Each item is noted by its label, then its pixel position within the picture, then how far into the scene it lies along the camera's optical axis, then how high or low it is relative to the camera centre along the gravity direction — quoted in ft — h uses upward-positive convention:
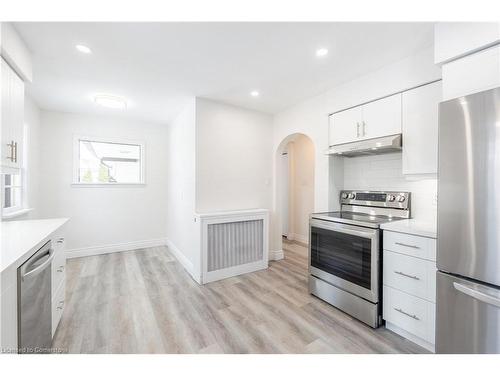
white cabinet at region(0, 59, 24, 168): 5.49 +1.85
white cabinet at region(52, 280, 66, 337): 5.74 -3.31
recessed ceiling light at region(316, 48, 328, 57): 6.47 +4.06
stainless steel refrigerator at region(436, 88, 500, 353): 3.90 -0.70
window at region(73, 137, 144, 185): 12.98 +1.53
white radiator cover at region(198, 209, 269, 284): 9.50 -2.58
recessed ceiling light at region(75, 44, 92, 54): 6.32 +4.01
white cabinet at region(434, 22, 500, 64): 4.45 +3.23
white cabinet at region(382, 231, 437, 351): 5.44 -2.59
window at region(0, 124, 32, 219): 8.60 -0.28
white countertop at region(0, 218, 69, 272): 3.78 -1.18
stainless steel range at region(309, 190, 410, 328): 6.42 -2.06
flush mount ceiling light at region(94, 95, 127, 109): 9.72 +3.86
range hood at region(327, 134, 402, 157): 6.87 +1.39
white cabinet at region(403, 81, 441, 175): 6.25 +1.74
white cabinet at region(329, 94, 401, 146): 7.13 +2.37
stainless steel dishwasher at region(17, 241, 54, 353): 3.81 -2.27
